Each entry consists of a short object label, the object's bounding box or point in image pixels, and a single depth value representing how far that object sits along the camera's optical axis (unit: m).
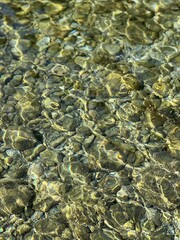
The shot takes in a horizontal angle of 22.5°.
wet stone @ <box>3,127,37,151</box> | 4.66
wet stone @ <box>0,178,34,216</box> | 4.17
